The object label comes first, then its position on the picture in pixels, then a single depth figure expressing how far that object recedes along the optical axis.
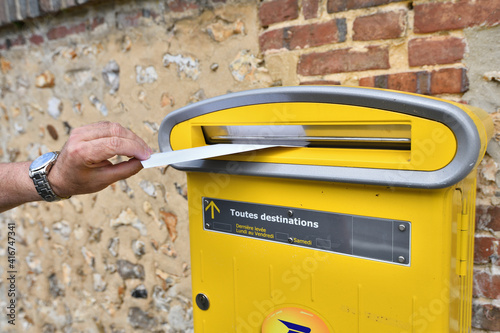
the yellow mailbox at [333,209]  0.86
